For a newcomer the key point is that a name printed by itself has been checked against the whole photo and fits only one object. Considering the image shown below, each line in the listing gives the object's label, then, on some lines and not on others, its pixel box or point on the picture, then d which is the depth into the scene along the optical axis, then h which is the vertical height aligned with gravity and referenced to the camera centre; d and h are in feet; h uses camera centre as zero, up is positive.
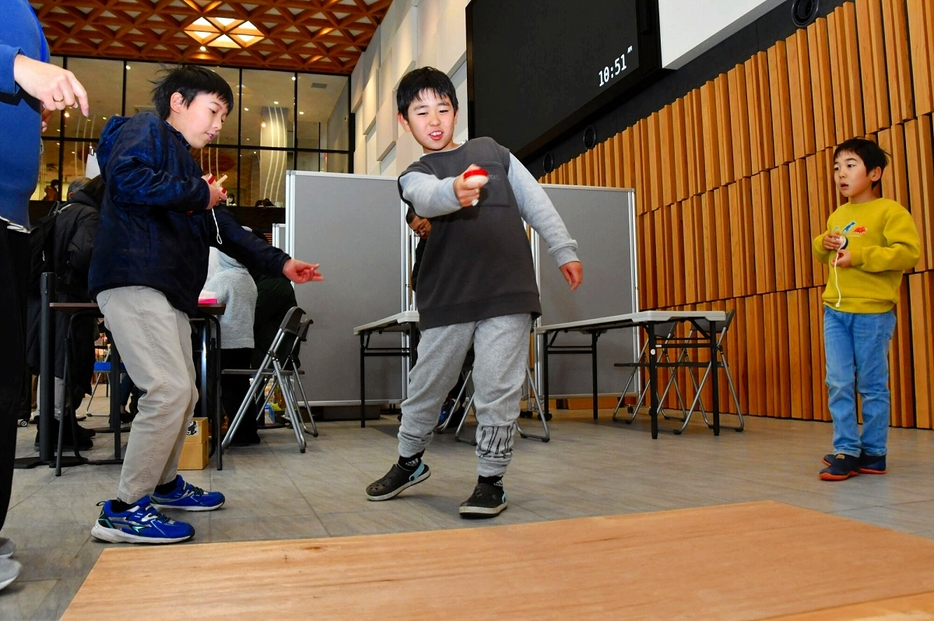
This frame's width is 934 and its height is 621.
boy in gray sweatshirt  7.00 +0.75
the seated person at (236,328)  13.16 +0.53
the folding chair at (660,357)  15.47 -0.17
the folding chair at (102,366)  18.78 -0.20
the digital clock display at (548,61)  19.56 +9.11
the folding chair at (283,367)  12.51 -0.22
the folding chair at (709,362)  13.88 -0.15
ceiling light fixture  42.16 +19.51
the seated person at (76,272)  11.59 +1.43
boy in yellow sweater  8.71 +0.55
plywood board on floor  3.57 -1.27
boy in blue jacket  6.16 +0.69
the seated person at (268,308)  14.92 +0.99
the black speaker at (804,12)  16.01 +7.54
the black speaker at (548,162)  27.35 +7.26
